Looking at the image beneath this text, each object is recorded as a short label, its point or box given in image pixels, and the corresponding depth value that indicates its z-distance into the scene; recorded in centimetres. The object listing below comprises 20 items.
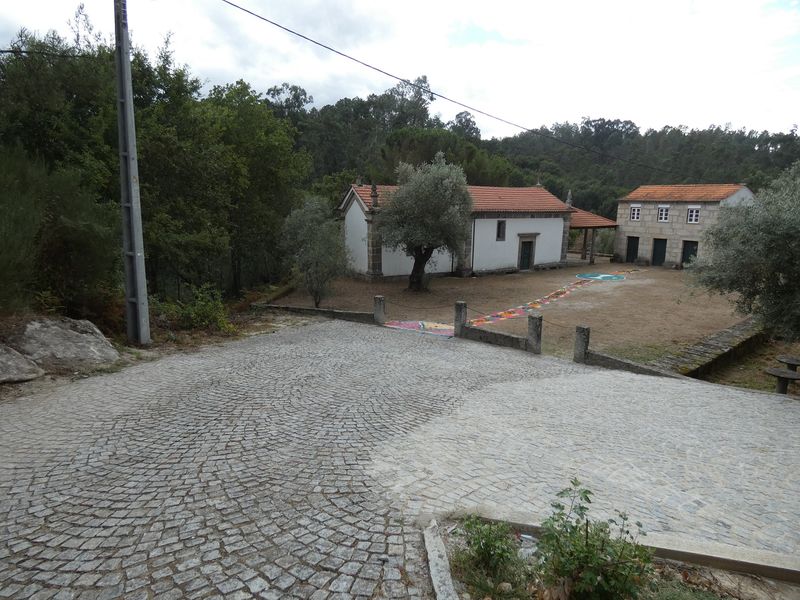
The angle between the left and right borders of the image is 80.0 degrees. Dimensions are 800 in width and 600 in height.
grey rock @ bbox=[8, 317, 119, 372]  835
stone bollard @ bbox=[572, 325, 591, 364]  1220
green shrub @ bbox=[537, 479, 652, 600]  280
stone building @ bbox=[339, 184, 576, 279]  2561
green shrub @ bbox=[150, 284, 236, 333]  1285
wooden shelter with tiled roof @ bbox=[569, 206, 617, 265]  3397
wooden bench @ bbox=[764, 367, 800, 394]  1036
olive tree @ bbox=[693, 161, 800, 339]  955
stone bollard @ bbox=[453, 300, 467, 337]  1457
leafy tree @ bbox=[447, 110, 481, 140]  7598
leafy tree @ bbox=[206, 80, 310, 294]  2166
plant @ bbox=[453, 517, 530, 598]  313
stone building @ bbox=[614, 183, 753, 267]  3119
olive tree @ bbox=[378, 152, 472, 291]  2144
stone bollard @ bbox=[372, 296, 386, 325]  1597
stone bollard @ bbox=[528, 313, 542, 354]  1274
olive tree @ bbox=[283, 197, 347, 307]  1817
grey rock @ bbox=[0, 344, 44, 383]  755
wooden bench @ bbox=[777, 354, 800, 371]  1090
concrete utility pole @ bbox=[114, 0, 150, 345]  965
